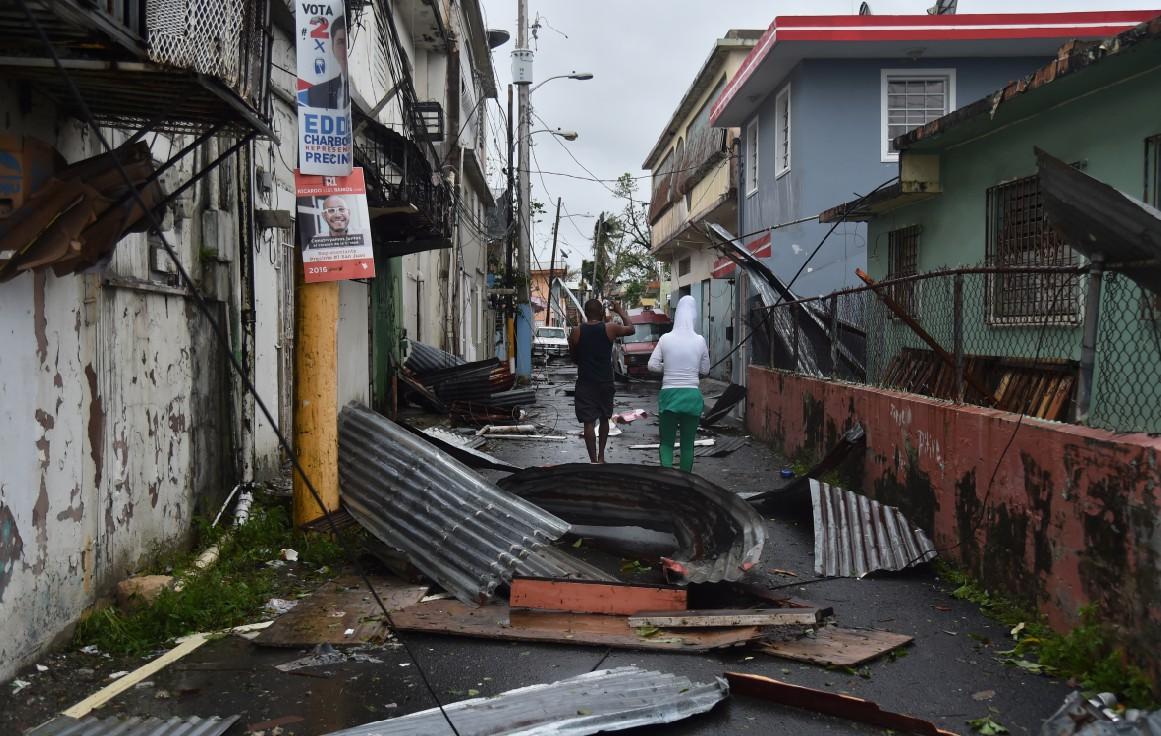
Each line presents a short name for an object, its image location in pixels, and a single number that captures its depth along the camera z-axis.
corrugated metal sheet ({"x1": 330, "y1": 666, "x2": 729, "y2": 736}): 3.60
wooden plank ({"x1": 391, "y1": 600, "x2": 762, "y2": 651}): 4.72
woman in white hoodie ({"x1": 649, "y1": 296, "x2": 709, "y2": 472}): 8.65
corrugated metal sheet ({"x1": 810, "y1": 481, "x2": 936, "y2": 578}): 6.25
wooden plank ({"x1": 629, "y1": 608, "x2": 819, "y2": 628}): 4.84
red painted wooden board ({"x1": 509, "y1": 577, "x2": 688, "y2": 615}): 5.22
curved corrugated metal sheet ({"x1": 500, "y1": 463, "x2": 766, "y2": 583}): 6.11
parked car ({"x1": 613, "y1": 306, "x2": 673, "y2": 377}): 29.28
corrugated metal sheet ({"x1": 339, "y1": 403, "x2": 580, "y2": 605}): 5.68
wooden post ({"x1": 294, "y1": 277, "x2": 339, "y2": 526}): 6.57
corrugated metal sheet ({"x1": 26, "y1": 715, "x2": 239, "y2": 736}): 3.61
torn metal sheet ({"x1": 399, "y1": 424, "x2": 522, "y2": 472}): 8.78
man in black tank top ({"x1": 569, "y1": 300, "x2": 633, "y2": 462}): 9.53
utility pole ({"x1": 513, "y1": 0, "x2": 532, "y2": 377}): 23.44
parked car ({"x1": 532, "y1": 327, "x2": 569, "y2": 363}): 44.34
